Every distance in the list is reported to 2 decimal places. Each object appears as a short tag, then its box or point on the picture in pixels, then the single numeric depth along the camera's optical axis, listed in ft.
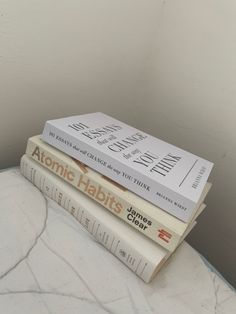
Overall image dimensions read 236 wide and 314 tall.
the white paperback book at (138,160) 1.50
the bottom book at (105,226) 1.46
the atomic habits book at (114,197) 1.45
